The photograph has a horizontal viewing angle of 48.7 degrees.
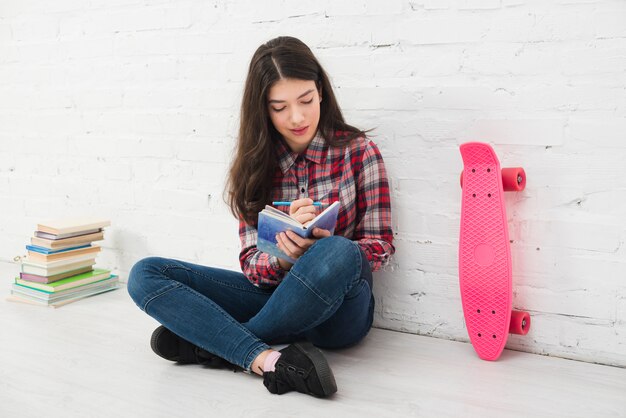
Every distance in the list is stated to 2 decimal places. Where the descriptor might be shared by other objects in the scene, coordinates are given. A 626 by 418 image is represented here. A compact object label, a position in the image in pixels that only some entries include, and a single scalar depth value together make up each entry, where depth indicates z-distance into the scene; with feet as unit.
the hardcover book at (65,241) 8.67
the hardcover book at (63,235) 8.68
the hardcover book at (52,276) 8.64
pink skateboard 6.28
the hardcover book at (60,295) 8.58
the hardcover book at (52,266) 8.60
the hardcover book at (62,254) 8.61
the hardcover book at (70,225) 8.66
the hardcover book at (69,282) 8.57
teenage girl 5.89
